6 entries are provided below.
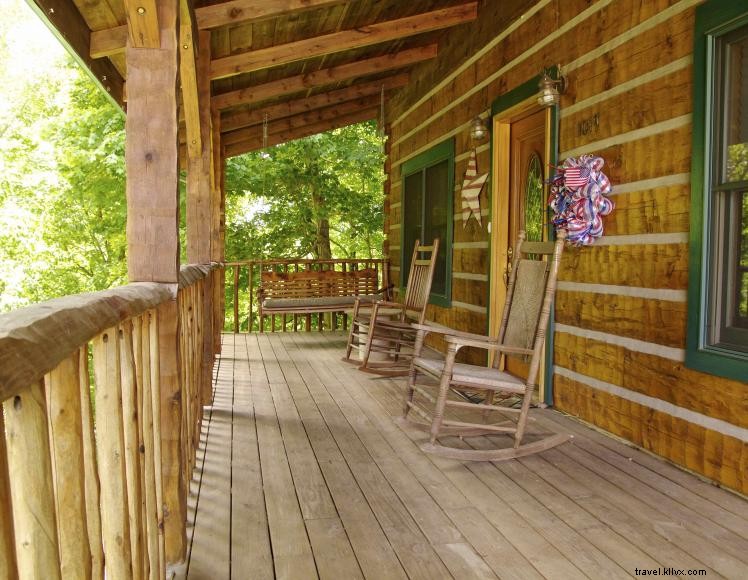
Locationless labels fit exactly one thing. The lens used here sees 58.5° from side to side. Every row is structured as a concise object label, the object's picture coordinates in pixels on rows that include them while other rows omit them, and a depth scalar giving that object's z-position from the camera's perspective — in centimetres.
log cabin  136
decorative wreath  357
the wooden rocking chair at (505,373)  322
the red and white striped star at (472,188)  543
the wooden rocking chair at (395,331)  539
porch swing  791
